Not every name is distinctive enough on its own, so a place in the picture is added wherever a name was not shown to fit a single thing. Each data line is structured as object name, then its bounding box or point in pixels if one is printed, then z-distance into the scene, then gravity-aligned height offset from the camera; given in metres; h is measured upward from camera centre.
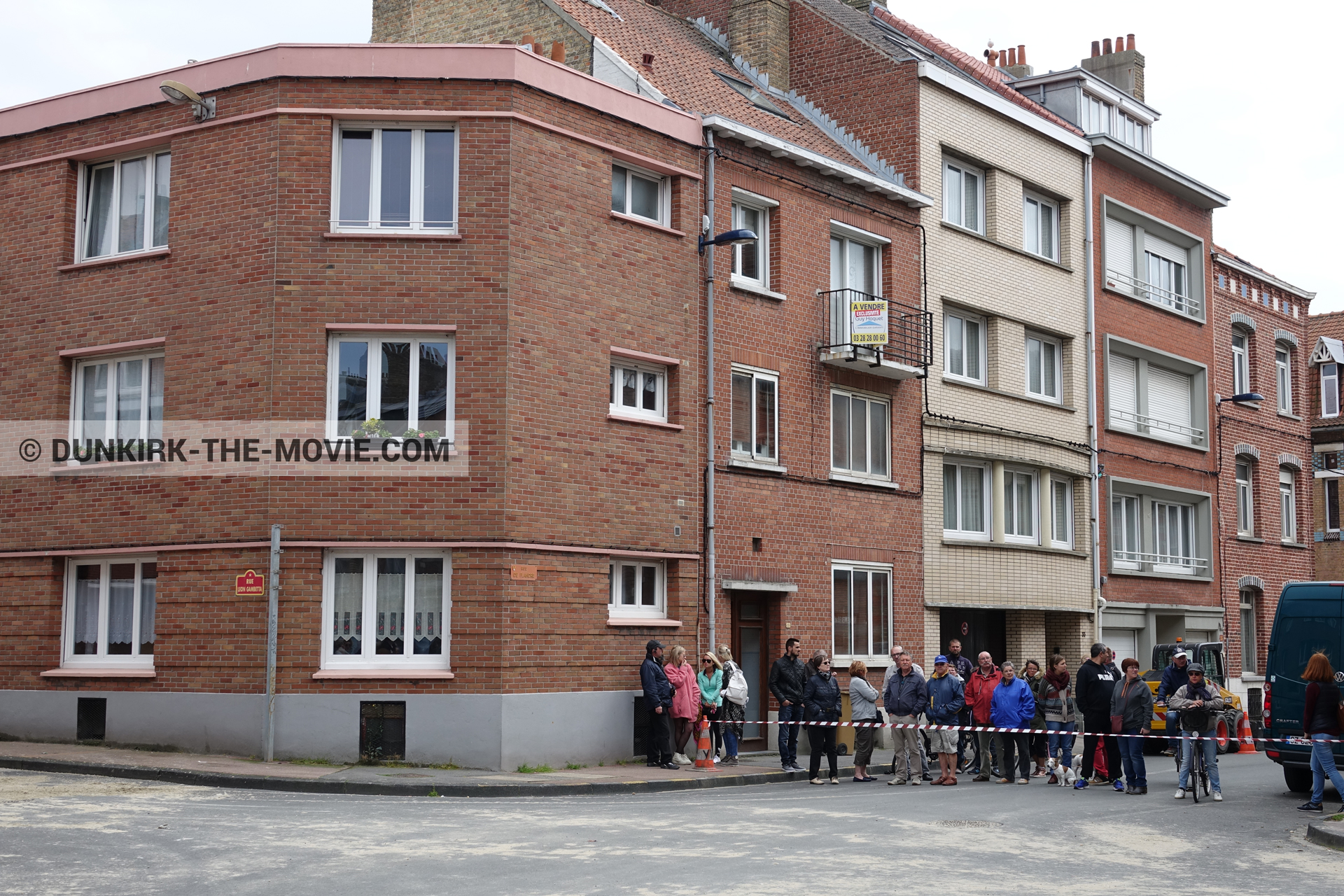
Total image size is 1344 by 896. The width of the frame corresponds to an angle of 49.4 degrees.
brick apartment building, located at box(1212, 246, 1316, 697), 35.50 +4.14
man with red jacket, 18.53 -1.03
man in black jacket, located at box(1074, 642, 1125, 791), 17.69 -1.06
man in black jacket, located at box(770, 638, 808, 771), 18.84 -1.03
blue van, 16.77 -0.40
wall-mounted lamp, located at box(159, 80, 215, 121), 18.75 +6.58
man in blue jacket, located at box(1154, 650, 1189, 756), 17.22 -0.70
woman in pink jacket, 18.84 -0.98
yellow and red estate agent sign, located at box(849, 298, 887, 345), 23.12 +4.59
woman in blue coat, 18.12 -1.22
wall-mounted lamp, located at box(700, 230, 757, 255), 20.38 +5.25
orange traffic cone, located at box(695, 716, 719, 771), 18.91 -1.83
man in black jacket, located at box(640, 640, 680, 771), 18.39 -1.15
